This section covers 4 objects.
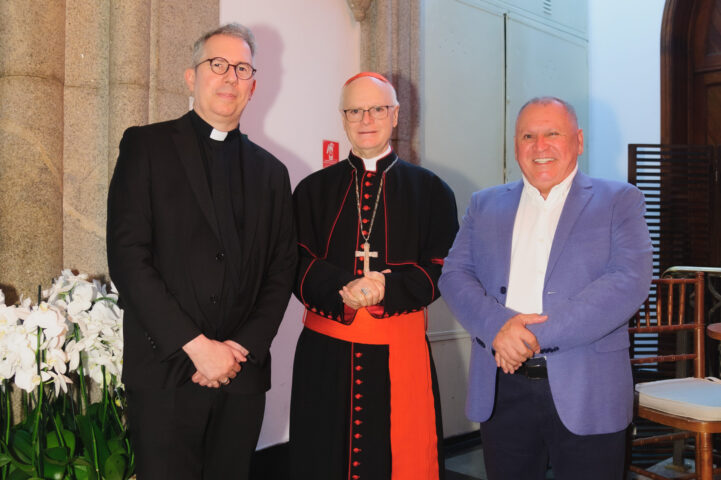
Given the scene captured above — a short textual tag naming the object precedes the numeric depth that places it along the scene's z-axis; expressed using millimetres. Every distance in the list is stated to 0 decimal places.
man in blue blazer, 1947
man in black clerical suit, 1887
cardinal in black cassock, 2373
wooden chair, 2766
